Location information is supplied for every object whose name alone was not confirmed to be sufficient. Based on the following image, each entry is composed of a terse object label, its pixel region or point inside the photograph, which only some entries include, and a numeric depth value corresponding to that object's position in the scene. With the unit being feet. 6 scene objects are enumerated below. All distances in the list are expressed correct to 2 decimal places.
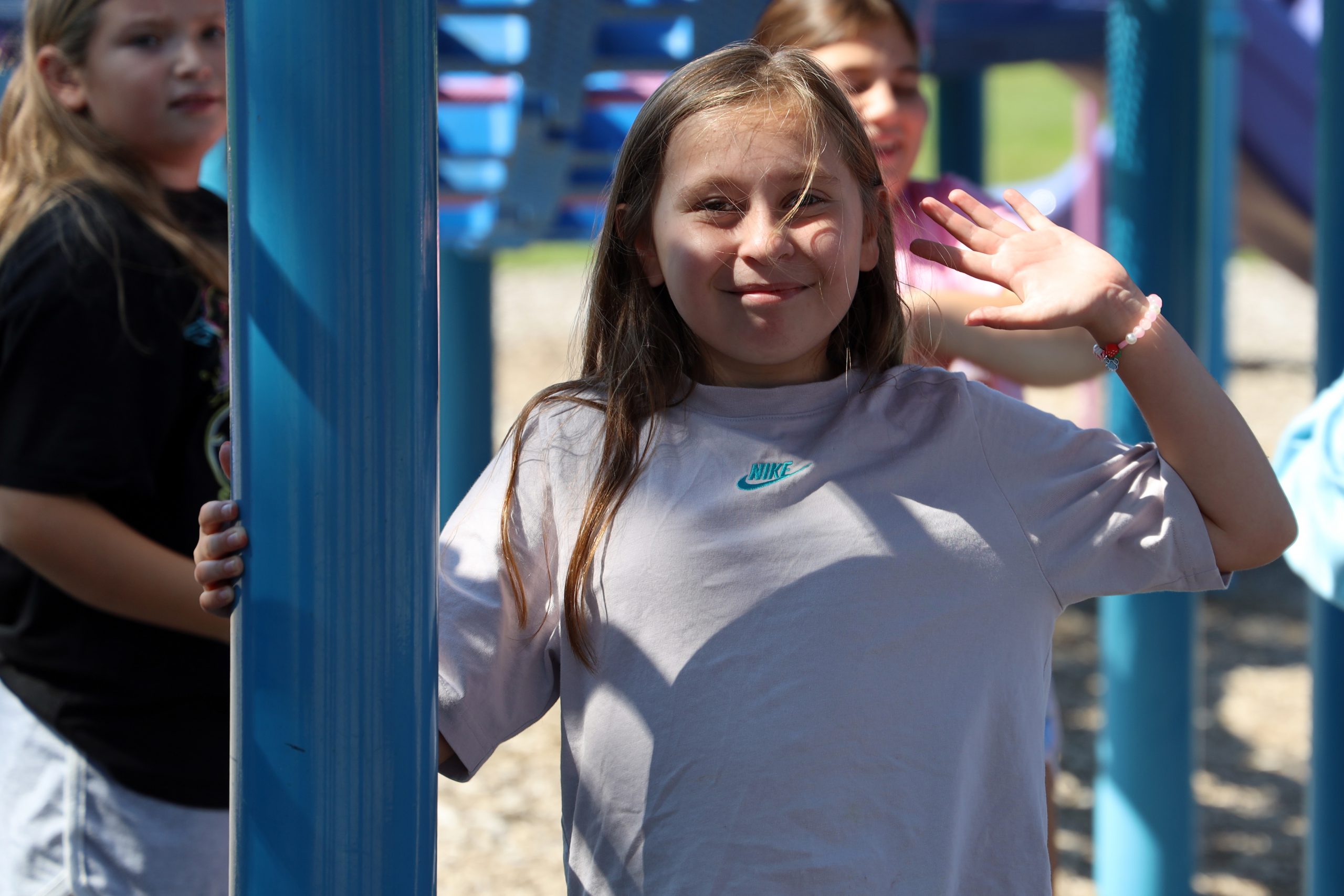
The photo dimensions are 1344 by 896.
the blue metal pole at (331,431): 9.25
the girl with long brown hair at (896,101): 10.95
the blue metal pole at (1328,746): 12.22
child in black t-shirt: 10.29
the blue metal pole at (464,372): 27.21
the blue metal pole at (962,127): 27.39
